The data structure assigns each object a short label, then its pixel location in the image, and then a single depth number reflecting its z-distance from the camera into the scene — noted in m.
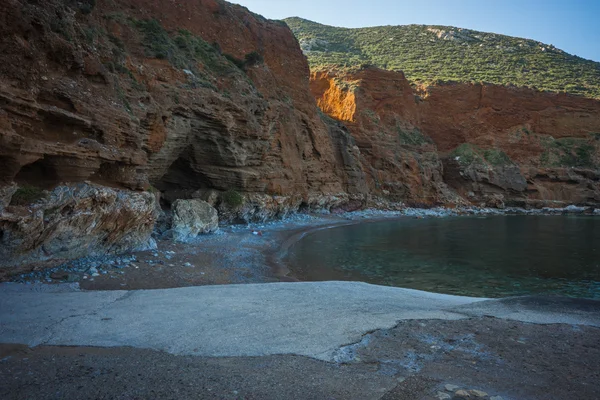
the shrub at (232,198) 21.66
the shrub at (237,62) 28.61
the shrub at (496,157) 52.28
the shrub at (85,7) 13.01
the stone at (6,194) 7.75
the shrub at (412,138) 50.84
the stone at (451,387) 3.49
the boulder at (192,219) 15.96
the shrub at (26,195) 8.30
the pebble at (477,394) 3.39
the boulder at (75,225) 7.99
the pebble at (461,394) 3.35
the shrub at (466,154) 51.44
